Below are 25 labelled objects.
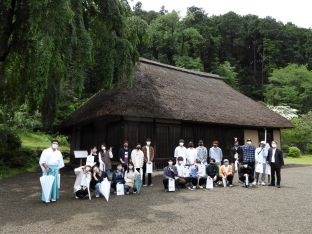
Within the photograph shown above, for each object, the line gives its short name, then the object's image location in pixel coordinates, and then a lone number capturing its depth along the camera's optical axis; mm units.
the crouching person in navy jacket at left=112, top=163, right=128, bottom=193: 7743
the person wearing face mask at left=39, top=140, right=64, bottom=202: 6884
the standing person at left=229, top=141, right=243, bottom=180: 9246
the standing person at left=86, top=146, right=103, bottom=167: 7993
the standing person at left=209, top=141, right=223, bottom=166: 9422
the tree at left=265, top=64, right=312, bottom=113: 29342
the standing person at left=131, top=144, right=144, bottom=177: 8683
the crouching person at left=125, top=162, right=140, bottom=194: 7748
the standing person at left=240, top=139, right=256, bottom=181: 9079
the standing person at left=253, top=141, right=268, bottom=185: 9118
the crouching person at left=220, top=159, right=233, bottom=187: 8923
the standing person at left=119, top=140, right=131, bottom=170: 8808
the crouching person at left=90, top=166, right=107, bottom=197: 7347
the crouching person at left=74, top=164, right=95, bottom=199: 7164
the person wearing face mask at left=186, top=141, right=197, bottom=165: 9043
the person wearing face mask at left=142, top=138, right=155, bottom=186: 8967
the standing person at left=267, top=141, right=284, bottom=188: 8825
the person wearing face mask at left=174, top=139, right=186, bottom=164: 9062
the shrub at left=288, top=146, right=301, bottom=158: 21912
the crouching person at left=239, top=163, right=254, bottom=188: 8828
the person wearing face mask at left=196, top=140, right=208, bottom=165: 9268
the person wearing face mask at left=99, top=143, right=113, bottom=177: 8371
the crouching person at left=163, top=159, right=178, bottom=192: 8167
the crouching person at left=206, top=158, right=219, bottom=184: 8732
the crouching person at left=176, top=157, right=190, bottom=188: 8529
